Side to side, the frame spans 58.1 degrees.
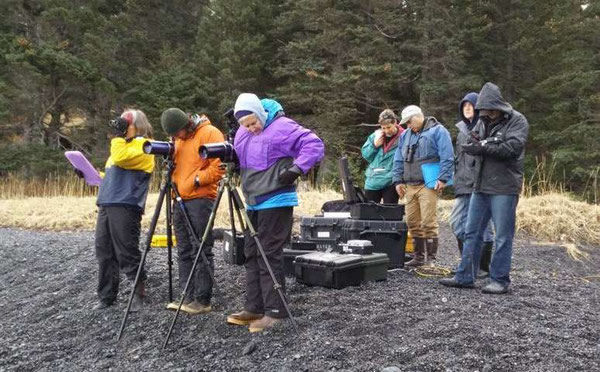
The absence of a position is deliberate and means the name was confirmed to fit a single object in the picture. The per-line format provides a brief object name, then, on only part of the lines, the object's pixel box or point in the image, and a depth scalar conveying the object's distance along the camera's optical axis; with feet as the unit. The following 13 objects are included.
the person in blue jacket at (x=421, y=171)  19.03
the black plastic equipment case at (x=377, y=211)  18.72
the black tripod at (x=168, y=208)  14.05
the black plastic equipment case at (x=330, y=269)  15.26
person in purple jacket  13.01
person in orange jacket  14.61
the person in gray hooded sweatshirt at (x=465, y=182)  18.51
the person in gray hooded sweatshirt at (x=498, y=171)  15.30
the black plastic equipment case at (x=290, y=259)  17.22
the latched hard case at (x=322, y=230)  19.08
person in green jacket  20.89
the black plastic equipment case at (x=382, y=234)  18.30
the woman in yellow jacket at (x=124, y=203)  15.71
